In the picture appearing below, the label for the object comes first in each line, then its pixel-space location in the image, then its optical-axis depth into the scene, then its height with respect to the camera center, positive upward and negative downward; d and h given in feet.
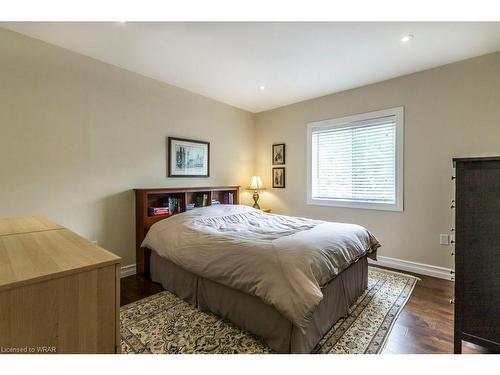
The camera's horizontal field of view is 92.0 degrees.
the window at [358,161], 10.49 +1.23
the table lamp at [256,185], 14.49 +0.07
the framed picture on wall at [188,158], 11.09 +1.38
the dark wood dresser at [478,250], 4.54 -1.23
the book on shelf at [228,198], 13.22 -0.66
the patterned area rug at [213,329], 5.43 -3.62
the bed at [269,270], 4.99 -2.07
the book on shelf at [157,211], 9.96 -1.04
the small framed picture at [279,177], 14.21 +0.55
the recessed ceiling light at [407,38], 7.33 +4.59
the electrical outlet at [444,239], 9.27 -2.03
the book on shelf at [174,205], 10.60 -0.85
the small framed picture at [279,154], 14.11 +1.92
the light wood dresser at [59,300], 2.23 -1.17
